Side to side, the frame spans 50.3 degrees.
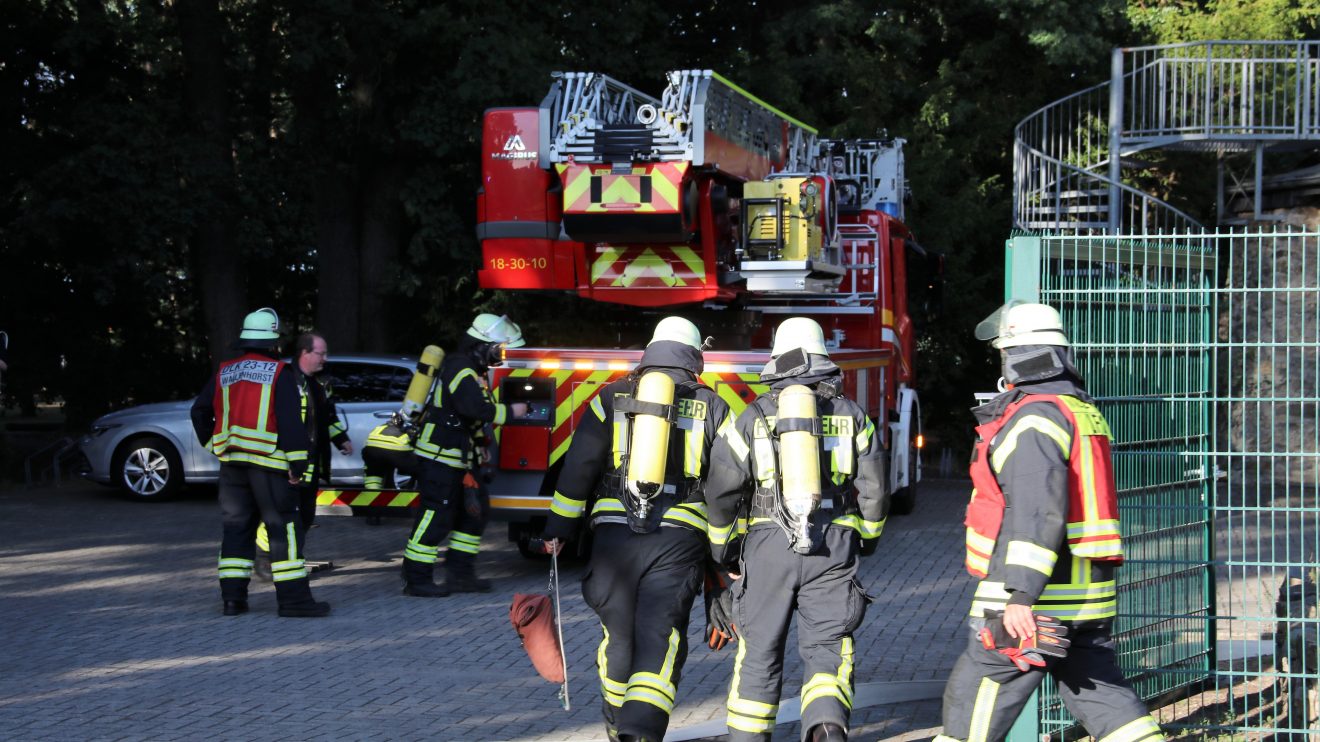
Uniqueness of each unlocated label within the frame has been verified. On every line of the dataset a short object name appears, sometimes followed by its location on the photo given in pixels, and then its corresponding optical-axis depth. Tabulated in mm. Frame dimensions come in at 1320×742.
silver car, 14047
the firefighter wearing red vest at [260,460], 8859
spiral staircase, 15750
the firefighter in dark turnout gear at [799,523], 5293
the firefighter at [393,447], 10305
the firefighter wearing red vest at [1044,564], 4629
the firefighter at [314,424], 9680
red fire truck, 9953
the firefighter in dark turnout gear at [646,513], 5562
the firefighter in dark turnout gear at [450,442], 9492
